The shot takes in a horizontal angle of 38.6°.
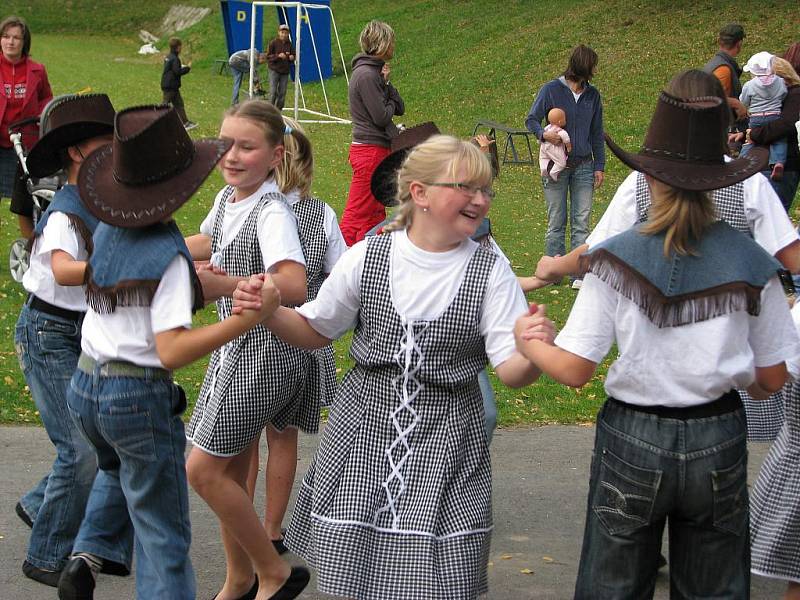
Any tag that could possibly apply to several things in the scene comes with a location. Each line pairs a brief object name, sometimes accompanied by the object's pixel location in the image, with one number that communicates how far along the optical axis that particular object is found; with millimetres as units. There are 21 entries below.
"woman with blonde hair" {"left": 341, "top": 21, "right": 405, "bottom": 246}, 9602
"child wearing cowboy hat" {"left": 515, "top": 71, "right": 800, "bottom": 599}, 3148
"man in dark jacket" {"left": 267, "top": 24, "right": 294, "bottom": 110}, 23609
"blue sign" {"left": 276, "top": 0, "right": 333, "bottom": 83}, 26906
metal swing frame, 22078
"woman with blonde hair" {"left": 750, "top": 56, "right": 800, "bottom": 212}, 10375
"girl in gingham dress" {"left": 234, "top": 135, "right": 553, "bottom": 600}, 3465
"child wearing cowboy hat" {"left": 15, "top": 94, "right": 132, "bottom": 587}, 4227
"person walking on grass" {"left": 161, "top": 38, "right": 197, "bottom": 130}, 23172
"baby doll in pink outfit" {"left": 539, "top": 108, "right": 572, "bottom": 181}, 10148
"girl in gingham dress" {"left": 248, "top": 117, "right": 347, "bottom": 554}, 4551
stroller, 6742
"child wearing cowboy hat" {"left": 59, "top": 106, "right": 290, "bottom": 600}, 3428
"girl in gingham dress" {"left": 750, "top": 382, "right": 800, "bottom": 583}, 3914
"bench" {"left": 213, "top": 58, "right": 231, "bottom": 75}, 33438
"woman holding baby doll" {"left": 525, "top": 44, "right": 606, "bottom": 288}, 10297
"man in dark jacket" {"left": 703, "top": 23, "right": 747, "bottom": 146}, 11016
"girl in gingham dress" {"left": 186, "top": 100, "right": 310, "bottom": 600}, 4125
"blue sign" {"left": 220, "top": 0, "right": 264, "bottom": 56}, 28125
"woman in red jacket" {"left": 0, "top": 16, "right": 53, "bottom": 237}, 9484
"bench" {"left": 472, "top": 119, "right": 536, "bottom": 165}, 18619
